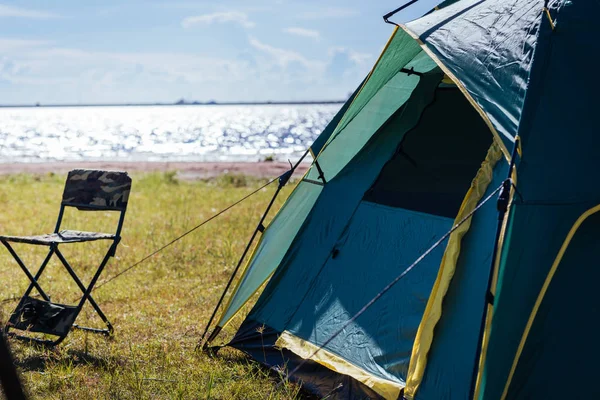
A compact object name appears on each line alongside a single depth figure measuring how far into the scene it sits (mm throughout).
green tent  3152
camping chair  4730
